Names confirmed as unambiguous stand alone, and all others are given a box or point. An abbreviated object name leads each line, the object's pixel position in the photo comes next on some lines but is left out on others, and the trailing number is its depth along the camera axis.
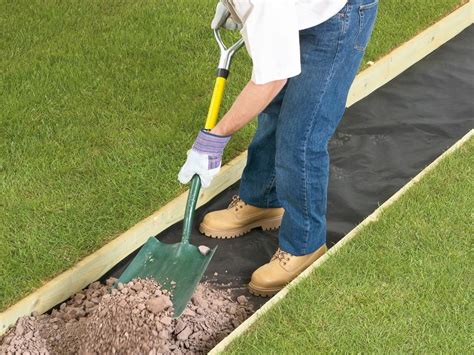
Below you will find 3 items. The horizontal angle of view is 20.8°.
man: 4.02
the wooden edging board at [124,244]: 5.10
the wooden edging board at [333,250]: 4.65
